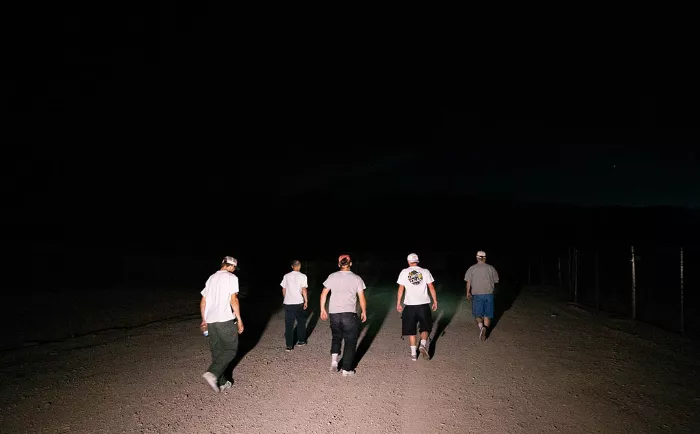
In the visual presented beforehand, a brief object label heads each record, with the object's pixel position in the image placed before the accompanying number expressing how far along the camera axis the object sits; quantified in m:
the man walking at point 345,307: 6.45
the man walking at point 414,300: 7.09
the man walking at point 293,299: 7.87
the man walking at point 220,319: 5.82
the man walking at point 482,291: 8.75
